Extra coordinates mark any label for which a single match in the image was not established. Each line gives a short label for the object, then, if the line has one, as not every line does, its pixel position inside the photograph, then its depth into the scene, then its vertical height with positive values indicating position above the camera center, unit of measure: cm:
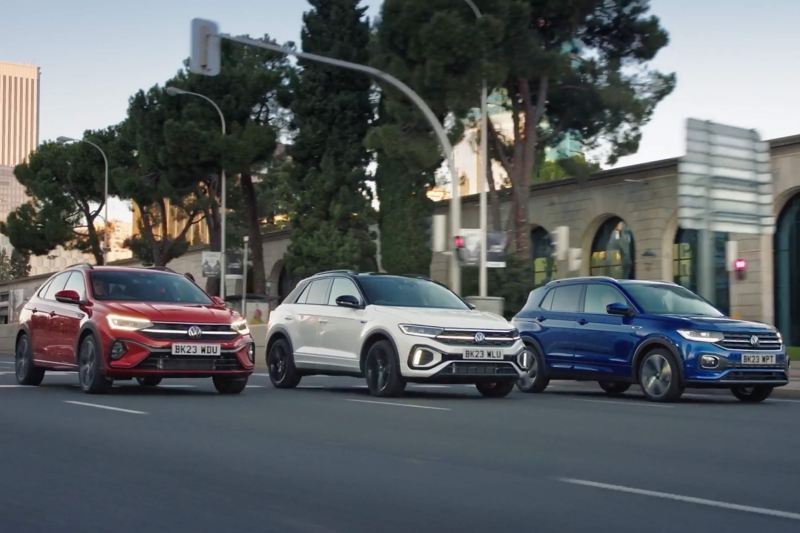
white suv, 1560 -39
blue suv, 1619 -42
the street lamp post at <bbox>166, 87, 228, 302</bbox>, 4688 +275
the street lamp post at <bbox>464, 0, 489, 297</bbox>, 2628 +263
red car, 1505 -32
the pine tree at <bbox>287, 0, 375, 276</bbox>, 4969 +616
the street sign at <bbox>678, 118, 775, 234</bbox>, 2350 +235
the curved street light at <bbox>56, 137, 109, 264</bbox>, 6381 +318
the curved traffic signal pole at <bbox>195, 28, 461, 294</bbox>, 2286 +355
